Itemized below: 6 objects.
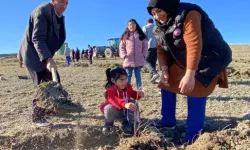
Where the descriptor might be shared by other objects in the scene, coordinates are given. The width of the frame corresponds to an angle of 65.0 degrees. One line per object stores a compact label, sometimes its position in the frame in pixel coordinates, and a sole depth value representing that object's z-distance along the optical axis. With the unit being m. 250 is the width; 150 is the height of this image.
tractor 17.75
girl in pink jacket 3.80
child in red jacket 2.35
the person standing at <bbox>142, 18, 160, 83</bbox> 4.79
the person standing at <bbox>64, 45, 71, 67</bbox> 11.36
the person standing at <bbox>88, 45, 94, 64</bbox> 13.54
